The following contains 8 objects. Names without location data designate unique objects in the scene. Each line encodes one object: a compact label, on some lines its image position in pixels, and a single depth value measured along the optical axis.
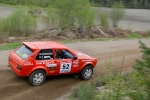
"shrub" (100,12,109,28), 24.62
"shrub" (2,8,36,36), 18.88
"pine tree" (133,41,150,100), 4.67
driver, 10.14
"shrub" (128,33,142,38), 24.42
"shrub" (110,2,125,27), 27.31
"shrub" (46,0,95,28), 20.69
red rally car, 9.35
